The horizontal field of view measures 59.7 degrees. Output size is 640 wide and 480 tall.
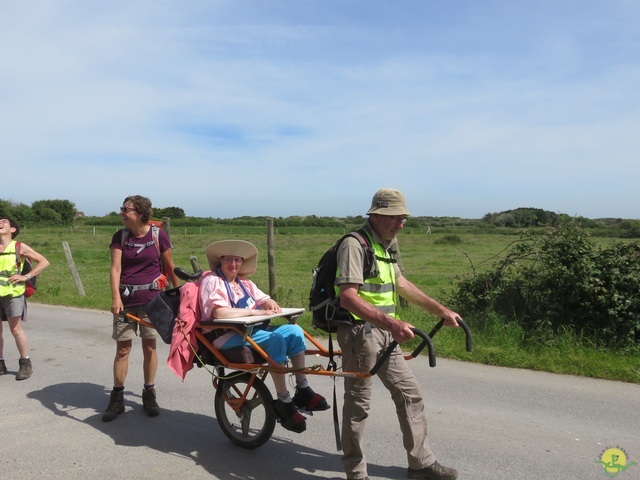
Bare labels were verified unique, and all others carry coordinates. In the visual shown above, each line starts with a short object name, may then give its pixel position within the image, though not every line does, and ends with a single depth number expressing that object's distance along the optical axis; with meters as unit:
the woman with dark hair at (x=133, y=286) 5.19
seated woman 4.24
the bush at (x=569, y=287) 6.88
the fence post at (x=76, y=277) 13.67
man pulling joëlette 3.73
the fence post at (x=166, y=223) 11.95
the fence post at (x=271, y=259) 10.28
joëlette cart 4.16
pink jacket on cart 4.34
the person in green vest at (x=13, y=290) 6.42
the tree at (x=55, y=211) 77.00
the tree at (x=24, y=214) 69.08
